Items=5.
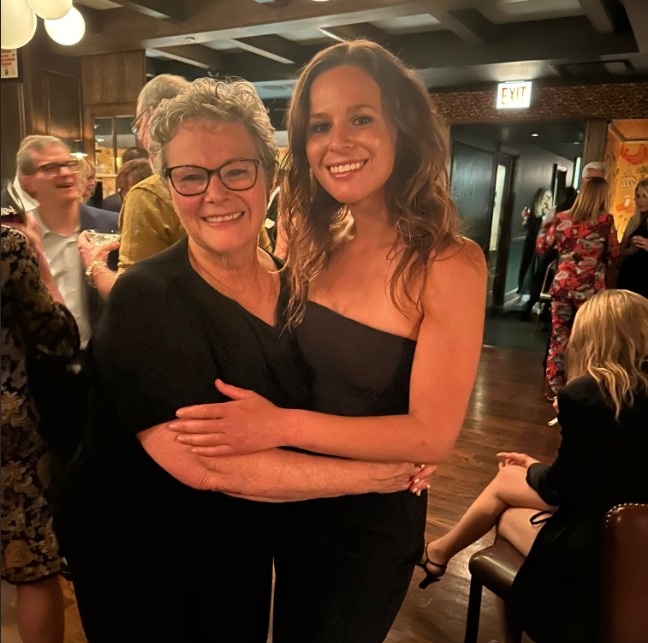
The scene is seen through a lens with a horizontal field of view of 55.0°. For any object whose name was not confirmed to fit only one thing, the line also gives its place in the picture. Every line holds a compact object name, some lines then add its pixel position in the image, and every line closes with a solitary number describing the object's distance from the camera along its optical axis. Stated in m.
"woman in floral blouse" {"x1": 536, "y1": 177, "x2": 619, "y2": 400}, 4.05
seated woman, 1.43
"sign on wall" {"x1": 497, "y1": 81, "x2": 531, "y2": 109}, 5.47
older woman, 0.95
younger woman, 1.02
